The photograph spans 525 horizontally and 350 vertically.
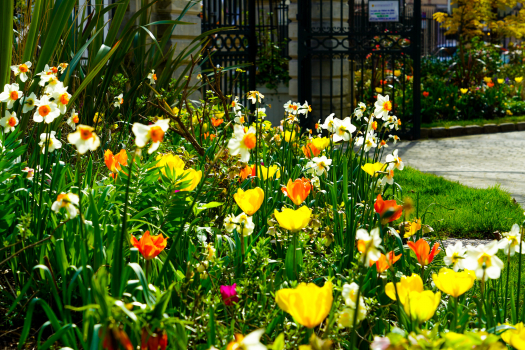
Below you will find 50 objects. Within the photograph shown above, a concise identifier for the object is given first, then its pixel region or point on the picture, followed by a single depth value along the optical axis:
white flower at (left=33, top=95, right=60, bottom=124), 2.47
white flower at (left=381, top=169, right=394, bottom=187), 2.90
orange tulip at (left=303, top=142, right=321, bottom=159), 3.79
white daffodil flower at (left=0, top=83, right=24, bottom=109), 2.74
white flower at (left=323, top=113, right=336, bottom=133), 3.01
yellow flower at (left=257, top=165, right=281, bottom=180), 3.11
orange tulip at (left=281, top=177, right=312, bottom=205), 2.65
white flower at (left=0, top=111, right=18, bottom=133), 2.73
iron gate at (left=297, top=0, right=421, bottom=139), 11.14
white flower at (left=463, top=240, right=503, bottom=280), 2.11
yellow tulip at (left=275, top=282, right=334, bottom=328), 1.97
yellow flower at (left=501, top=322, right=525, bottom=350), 1.91
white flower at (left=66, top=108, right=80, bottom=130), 2.81
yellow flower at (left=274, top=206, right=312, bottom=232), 2.38
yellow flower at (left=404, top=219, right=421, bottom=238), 2.75
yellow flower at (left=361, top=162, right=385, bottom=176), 2.89
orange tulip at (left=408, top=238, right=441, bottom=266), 2.48
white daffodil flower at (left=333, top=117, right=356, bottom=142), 2.93
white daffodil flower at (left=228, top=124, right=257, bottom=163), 2.20
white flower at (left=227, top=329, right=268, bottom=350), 1.78
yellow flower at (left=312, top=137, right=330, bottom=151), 3.80
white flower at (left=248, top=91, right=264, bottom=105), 3.86
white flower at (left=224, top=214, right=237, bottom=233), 2.50
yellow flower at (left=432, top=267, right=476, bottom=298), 2.18
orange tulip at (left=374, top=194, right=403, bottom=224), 2.62
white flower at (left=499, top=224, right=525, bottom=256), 2.26
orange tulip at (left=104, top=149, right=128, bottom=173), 2.91
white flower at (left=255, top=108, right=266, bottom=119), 4.52
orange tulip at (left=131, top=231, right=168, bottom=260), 2.27
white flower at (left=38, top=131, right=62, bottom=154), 2.67
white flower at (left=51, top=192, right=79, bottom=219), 2.07
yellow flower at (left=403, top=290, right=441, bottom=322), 2.09
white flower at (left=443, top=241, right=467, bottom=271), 2.32
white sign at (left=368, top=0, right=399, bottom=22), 11.20
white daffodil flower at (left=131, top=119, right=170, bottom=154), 1.98
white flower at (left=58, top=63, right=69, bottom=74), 3.37
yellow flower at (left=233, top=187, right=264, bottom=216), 2.55
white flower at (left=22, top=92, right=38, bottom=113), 2.76
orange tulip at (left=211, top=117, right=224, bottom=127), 4.58
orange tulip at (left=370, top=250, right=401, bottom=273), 2.35
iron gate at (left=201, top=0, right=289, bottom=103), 10.31
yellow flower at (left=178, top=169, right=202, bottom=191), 2.77
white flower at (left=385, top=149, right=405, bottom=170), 2.94
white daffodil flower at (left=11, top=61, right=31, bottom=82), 2.93
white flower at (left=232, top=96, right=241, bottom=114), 4.37
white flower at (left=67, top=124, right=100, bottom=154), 2.00
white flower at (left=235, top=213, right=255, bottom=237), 2.49
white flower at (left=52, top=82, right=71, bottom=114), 2.50
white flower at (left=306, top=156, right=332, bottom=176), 2.99
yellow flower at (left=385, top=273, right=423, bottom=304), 2.24
